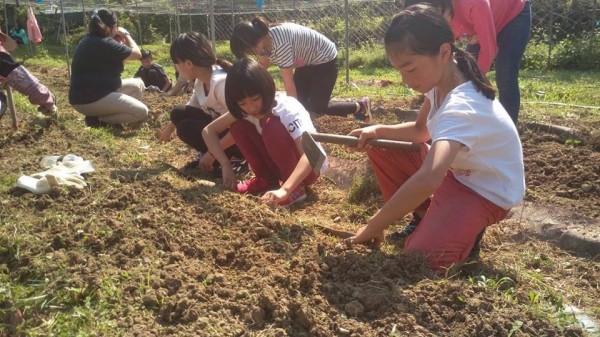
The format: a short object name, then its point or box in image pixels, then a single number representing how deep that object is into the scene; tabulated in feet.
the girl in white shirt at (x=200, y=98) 13.66
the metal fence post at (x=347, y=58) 30.27
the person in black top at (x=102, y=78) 18.76
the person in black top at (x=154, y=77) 28.71
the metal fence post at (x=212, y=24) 26.08
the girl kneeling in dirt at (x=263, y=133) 11.02
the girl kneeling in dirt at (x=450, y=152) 7.84
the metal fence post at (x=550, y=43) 37.04
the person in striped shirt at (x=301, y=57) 15.44
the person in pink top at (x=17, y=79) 17.19
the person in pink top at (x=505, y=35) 13.74
